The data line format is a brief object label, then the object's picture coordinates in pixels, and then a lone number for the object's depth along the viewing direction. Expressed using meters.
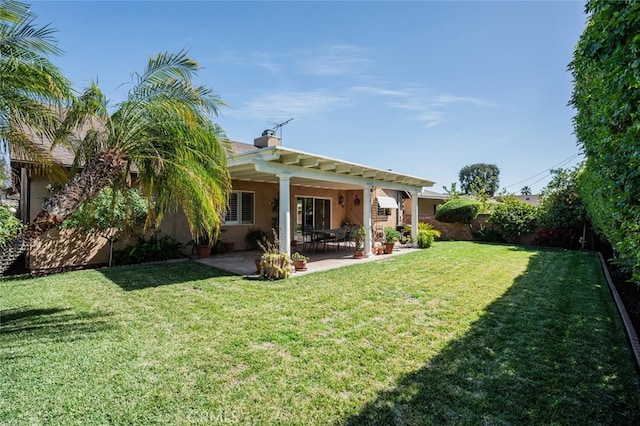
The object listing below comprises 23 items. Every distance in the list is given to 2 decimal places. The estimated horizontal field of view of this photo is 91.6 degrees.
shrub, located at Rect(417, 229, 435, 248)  17.70
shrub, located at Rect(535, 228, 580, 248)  18.33
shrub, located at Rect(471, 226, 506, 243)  21.27
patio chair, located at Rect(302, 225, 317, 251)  15.36
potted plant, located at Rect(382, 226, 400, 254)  15.33
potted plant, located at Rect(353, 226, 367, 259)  13.86
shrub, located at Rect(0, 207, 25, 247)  7.07
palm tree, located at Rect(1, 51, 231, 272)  6.48
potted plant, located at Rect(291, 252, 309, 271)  10.74
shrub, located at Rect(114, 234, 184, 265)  11.72
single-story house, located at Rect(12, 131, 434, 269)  10.32
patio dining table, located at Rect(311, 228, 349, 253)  14.71
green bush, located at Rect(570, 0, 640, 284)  2.36
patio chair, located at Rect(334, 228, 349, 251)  15.20
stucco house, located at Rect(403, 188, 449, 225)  32.55
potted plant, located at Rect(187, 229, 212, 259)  13.48
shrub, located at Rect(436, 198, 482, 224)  22.14
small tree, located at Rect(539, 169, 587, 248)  17.73
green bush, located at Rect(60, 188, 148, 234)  10.19
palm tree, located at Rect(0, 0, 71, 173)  5.40
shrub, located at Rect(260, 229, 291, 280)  9.53
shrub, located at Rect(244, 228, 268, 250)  15.75
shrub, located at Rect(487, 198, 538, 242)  20.06
